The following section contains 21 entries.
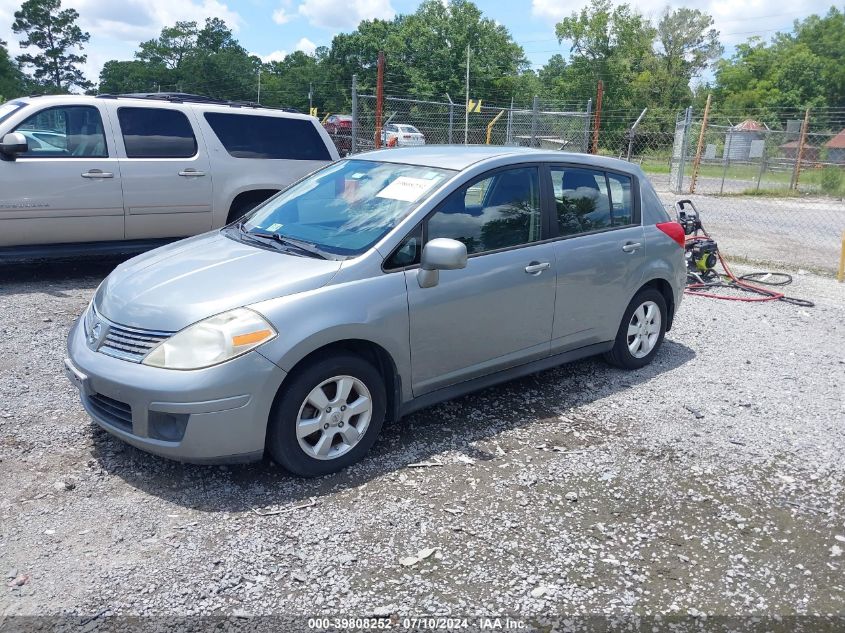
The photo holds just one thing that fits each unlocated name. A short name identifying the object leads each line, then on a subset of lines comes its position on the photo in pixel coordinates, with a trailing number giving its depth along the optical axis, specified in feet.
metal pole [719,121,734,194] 71.56
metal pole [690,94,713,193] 65.00
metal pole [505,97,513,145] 55.25
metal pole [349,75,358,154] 39.83
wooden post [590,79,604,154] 51.83
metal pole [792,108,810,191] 67.36
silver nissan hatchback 11.33
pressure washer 27.86
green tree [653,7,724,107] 222.48
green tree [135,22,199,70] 277.23
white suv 23.53
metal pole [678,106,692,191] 63.07
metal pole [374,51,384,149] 40.50
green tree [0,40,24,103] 195.94
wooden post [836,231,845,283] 30.94
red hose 26.99
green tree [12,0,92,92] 251.60
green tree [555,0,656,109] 198.08
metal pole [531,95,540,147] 47.87
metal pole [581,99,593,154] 50.27
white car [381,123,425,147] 47.65
